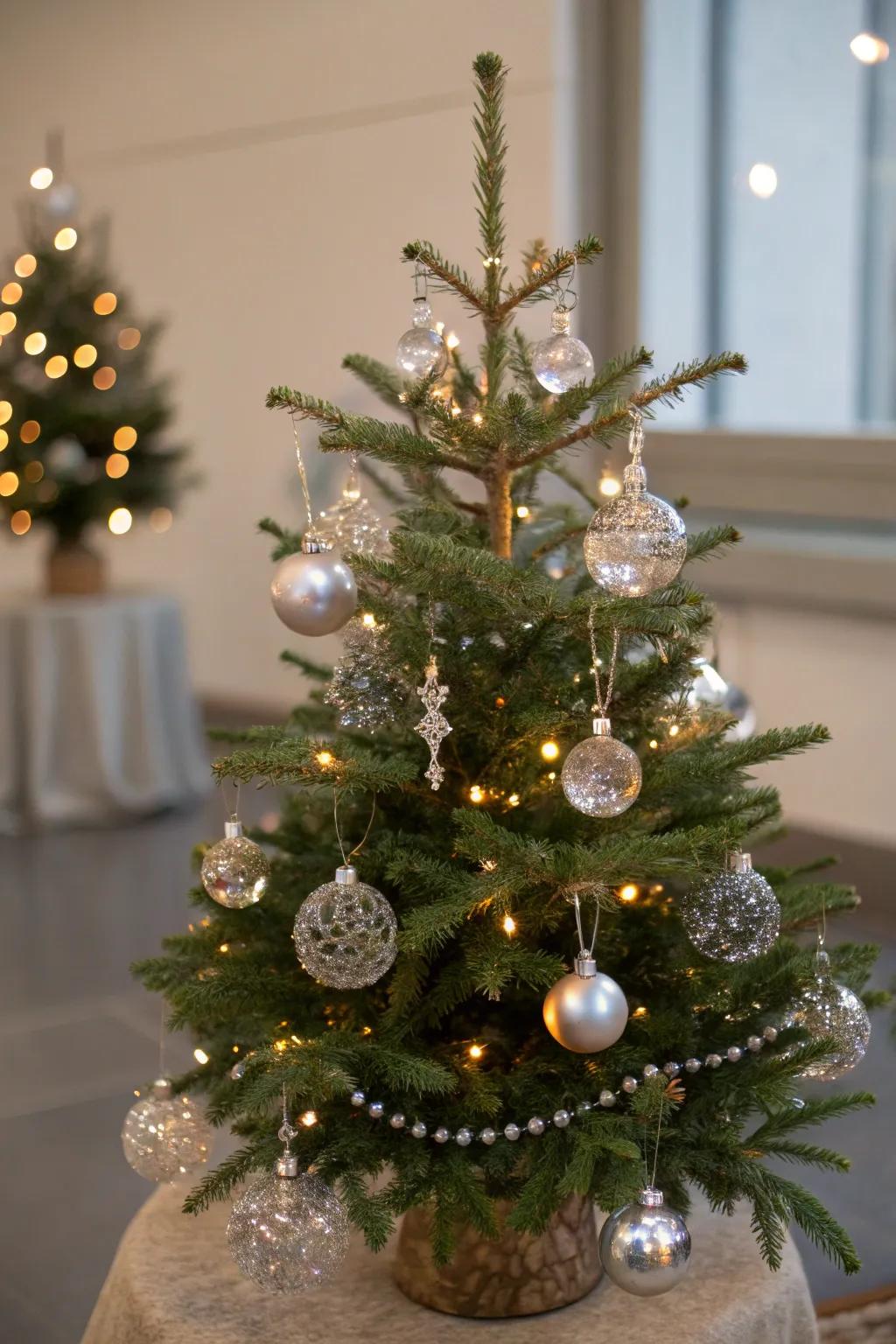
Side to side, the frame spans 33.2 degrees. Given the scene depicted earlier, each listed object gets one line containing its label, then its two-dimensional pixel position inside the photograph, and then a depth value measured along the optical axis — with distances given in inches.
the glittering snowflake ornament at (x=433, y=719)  48.3
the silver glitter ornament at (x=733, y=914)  49.0
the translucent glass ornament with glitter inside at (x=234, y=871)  52.1
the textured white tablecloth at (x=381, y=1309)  49.6
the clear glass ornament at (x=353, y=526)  57.9
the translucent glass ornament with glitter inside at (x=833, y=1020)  50.5
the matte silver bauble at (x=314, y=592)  49.9
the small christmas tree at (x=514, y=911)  46.8
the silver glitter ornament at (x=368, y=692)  51.5
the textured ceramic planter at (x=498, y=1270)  51.6
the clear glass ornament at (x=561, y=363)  49.8
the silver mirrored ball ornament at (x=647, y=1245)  46.4
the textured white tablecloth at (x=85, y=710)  192.1
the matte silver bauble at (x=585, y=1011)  46.3
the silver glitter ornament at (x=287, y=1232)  46.6
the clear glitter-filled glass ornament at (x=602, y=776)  46.1
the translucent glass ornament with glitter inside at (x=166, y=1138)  56.6
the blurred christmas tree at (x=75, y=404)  196.5
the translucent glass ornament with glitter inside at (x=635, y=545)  45.8
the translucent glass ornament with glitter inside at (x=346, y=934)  48.1
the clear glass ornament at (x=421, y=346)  52.9
